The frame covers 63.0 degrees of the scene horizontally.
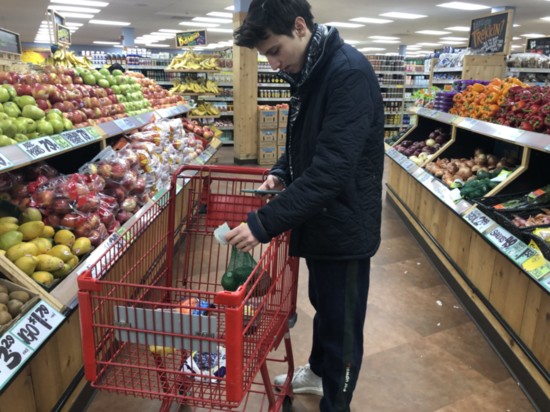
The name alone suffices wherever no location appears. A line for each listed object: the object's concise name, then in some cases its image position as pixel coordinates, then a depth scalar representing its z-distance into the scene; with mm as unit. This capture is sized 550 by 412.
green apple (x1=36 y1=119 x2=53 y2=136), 2576
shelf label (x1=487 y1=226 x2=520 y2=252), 2471
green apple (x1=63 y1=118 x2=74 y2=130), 2799
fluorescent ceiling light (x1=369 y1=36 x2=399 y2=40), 20944
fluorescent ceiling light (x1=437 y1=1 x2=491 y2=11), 12109
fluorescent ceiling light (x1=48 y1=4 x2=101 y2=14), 13852
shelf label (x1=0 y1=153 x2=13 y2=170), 1924
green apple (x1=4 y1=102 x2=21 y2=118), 2521
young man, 1448
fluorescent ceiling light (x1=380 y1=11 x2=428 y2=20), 14172
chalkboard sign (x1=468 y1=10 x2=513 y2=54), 5598
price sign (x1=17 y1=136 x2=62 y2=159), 2168
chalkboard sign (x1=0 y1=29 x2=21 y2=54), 3530
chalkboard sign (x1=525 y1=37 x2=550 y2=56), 9859
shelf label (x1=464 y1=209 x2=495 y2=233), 2781
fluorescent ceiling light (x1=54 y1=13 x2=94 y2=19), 15273
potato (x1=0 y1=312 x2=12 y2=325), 1669
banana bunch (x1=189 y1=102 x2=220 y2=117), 8398
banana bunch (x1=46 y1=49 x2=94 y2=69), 5371
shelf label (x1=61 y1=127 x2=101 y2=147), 2614
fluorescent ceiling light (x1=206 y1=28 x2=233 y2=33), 18953
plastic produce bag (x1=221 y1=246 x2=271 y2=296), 1626
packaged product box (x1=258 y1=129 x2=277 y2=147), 8781
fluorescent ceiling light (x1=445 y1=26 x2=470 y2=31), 16984
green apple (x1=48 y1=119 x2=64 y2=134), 2673
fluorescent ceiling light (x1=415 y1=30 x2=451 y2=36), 18234
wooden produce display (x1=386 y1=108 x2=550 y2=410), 2256
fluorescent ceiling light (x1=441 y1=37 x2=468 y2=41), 20866
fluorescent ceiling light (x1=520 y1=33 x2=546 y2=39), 18856
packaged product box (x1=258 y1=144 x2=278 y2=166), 8852
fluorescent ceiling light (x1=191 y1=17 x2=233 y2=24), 15906
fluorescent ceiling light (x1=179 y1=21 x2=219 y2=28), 17016
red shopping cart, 1277
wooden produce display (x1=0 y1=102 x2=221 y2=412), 1604
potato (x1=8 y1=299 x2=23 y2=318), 1754
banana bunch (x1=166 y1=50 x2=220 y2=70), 8227
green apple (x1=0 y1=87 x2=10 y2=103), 2568
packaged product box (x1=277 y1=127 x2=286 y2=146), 8930
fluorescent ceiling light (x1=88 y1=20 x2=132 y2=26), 17062
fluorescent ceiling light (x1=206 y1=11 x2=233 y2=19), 14441
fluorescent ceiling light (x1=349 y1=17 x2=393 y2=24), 15477
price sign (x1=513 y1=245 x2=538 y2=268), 2270
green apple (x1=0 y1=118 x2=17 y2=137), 2254
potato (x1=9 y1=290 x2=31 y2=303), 1817
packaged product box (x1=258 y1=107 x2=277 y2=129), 8641
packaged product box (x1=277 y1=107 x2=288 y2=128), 8781
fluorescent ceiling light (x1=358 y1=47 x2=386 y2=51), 27067
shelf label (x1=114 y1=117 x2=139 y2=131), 3551
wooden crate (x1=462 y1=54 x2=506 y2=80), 6391
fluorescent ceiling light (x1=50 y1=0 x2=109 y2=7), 12812
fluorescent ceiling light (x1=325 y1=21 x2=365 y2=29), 16531
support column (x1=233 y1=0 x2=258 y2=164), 8430
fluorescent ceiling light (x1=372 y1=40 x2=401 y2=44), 22734
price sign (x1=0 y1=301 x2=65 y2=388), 1529
